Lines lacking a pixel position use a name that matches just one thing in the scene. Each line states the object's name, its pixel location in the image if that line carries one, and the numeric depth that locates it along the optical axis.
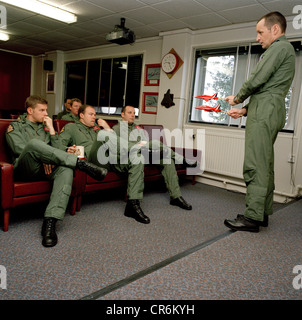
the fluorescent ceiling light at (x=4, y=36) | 5.76
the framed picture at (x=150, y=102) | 5.13
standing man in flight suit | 2.06
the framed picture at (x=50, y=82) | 7.19
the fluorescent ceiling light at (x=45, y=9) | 3.98
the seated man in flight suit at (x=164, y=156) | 3.06
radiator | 4.01
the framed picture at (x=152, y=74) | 5.07
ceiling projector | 4.23
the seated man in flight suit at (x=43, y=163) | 2.04
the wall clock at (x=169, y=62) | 4.61
